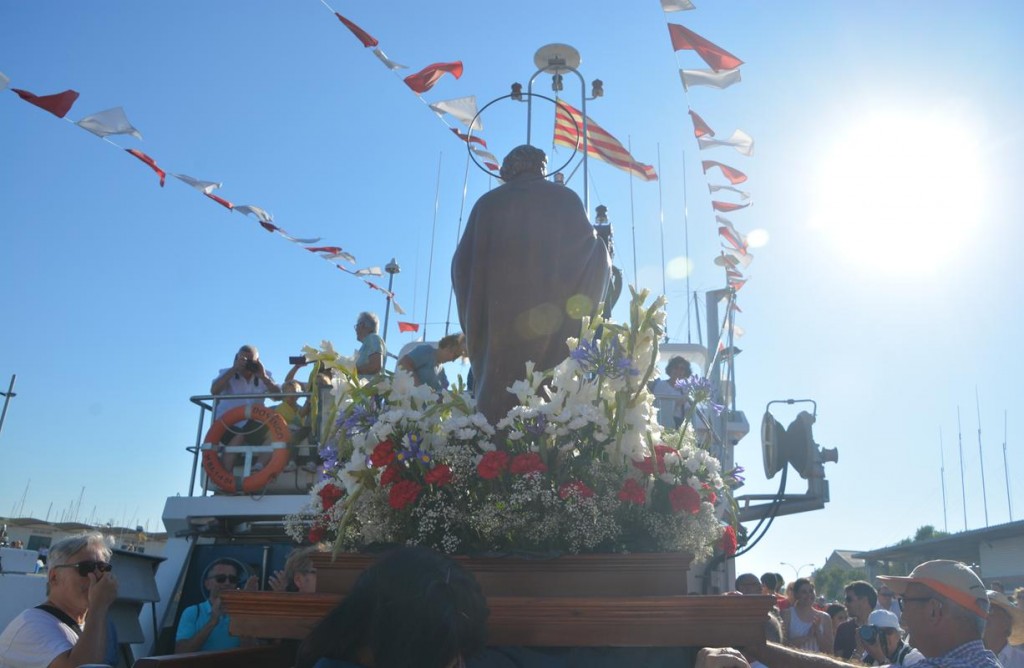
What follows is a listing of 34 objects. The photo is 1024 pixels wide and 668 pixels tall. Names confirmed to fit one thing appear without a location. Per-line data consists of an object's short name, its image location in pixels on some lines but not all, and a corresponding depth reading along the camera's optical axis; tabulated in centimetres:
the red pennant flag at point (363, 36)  852
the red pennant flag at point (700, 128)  954
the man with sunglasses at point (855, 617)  744
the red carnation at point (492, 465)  305
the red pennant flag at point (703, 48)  823
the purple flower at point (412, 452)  327
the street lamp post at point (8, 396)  2036
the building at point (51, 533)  1509
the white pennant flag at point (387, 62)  870
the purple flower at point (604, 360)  322
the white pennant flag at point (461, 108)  922
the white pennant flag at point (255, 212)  1014
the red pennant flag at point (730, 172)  1049
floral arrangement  307
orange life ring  743
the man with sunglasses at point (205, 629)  532
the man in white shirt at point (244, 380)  810
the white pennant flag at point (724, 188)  1080
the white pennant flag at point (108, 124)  820
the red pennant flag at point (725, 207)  1115
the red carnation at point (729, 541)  345
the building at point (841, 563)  4894
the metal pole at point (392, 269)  1252
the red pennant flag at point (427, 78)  907
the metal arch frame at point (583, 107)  539
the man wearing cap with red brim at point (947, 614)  321
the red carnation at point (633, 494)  308
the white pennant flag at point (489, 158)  1020
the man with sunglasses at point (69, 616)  330
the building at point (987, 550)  2016
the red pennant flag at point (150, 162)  898
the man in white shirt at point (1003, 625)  512
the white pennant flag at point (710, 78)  838
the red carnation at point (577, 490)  303
